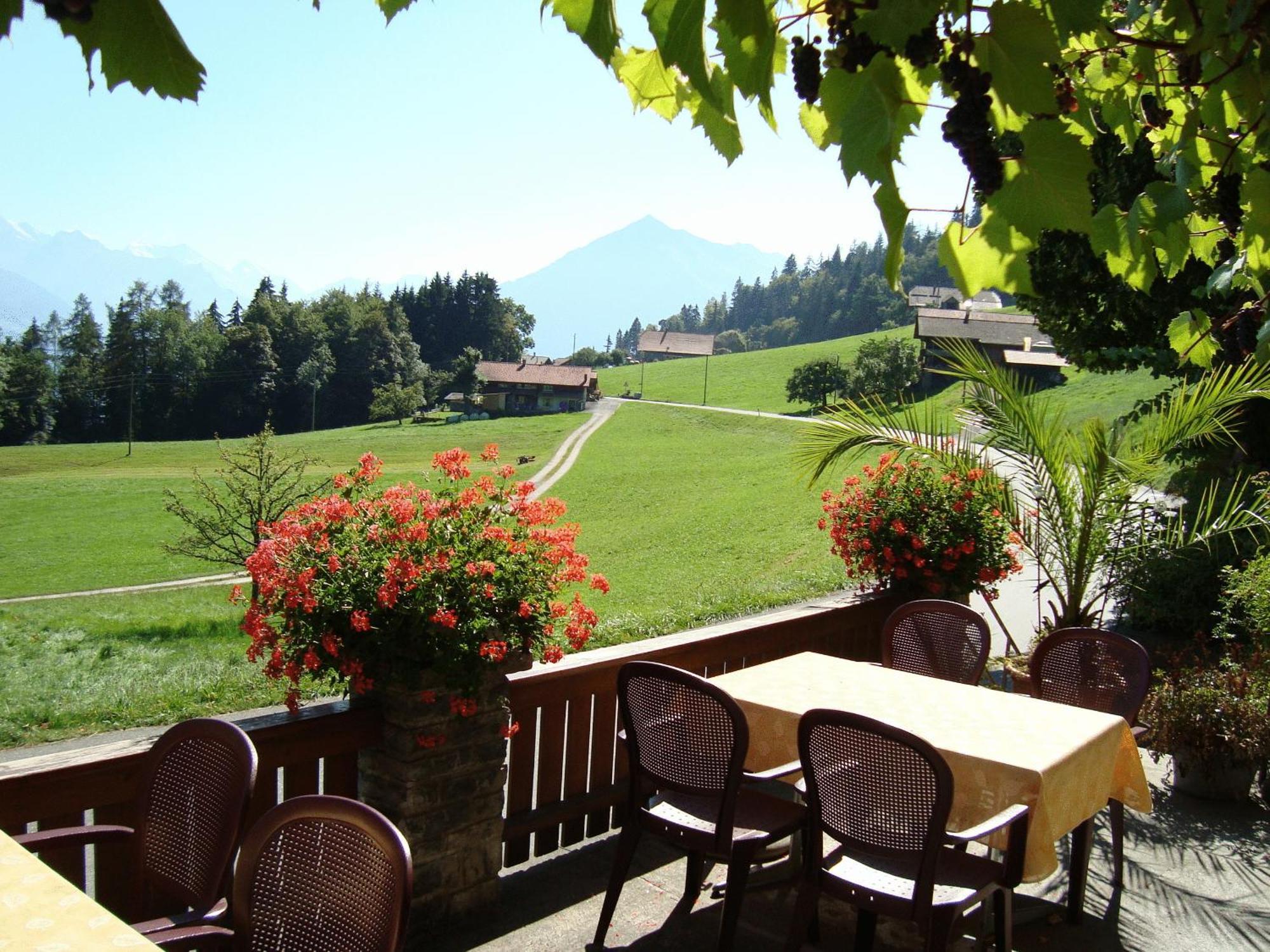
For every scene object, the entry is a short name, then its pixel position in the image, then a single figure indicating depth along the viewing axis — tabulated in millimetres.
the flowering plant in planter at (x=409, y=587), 3721
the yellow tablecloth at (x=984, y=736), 3604
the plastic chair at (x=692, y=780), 3641
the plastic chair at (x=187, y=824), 2734
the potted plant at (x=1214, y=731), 5543
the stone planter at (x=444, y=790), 3814
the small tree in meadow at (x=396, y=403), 84688
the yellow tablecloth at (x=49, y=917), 2053
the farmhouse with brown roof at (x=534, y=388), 90938
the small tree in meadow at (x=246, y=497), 21109
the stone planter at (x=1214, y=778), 5621
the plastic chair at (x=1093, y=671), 4980
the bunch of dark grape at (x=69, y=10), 875
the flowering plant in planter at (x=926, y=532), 6934
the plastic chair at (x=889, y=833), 3166
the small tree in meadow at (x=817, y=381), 67000
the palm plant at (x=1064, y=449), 6742
